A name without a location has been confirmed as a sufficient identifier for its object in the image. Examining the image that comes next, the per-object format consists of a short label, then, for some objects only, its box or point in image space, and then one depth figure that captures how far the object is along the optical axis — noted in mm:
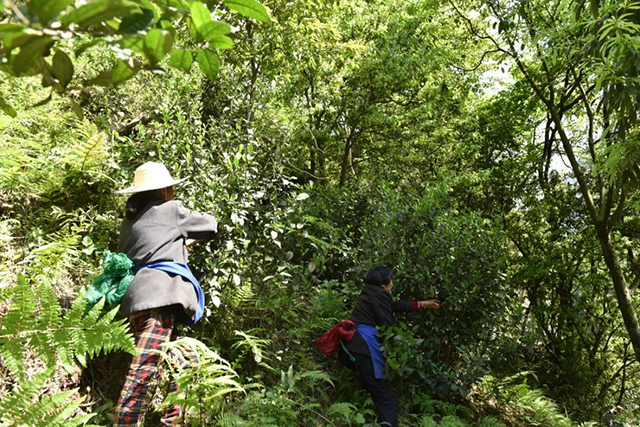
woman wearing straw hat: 3352
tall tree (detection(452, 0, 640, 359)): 3752
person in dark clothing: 4516
